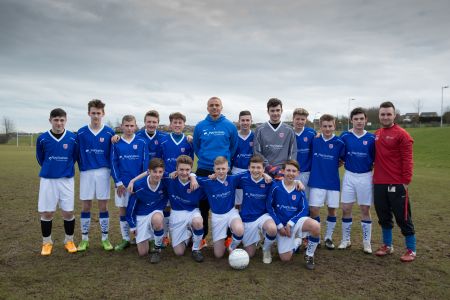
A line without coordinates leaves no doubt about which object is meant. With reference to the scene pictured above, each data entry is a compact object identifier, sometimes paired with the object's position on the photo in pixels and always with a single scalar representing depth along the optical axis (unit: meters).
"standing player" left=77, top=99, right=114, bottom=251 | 5.11
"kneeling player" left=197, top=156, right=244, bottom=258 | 4.82
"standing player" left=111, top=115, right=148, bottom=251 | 5.11
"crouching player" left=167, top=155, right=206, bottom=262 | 4.89
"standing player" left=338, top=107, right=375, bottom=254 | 5.16
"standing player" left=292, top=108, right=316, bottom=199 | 5.55
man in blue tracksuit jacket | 5.24
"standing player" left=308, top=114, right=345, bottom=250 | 5.31
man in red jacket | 4.79
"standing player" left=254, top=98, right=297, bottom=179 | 5.23
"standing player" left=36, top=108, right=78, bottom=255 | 4.93
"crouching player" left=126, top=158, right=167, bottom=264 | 4.87
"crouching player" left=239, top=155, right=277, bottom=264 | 4.80
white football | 4.29
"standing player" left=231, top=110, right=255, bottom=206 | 5.77
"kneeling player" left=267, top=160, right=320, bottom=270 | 4.61
